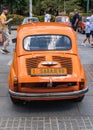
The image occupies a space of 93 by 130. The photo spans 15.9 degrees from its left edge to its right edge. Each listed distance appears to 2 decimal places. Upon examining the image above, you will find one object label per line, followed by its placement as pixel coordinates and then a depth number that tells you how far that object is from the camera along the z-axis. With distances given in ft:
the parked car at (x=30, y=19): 85.35
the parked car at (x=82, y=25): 89.64
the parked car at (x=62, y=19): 95.86
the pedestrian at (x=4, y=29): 44.11
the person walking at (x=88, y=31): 53.81
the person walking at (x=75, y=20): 61.63
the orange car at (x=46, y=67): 21.06
